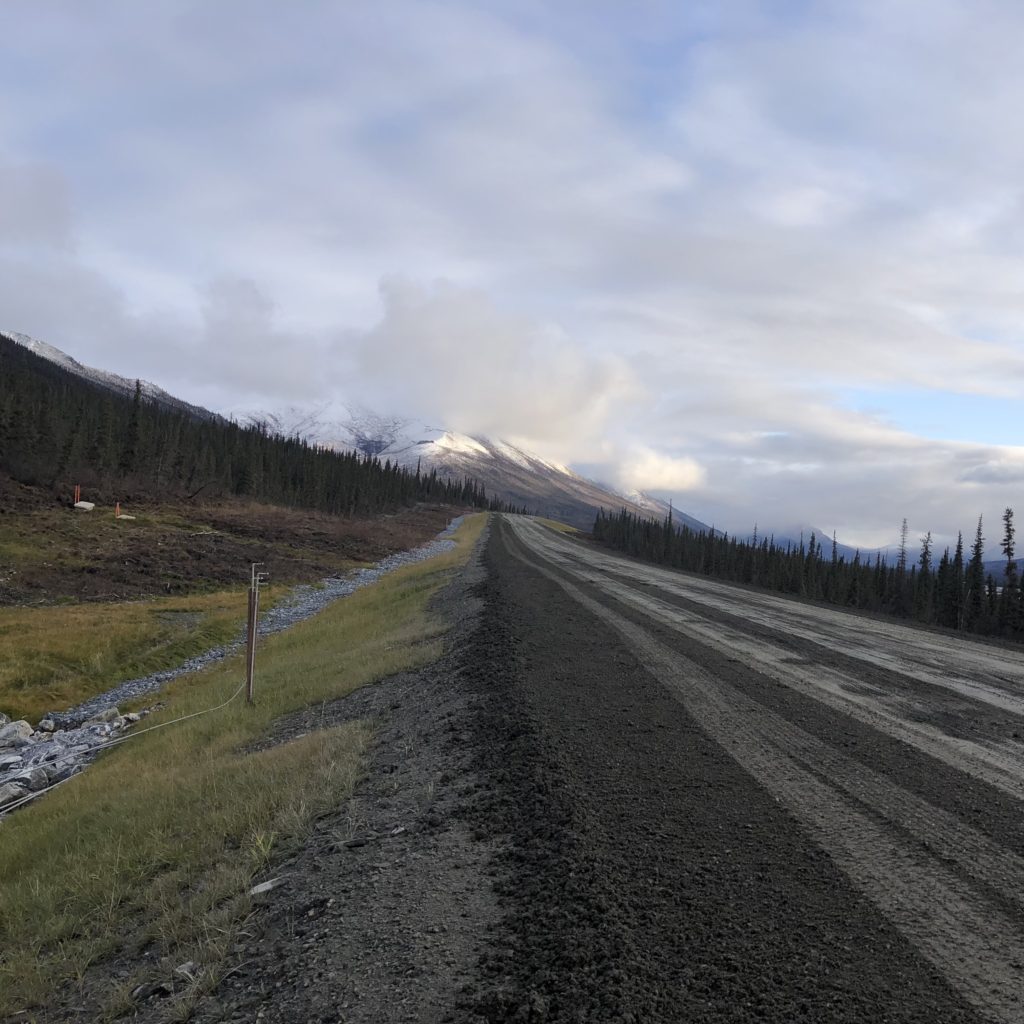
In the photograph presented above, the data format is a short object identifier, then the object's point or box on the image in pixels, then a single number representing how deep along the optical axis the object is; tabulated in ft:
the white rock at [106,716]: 55.75
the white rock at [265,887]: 16.75
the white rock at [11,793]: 38.06
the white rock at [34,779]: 40.83
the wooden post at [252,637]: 43.83
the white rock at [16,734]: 51.44
